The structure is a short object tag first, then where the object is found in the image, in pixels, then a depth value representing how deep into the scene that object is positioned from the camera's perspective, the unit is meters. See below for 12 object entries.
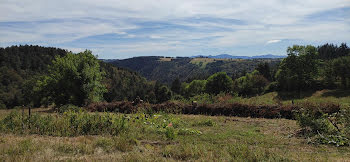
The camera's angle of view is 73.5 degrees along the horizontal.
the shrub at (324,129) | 6.95
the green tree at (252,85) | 66.46
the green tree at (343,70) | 45.94
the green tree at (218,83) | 71.00
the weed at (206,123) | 10.18
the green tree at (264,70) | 83.37
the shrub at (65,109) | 11.73
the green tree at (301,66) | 51.34
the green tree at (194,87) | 87.97
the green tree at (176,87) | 103.50
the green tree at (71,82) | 21.71
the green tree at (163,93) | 84.34
